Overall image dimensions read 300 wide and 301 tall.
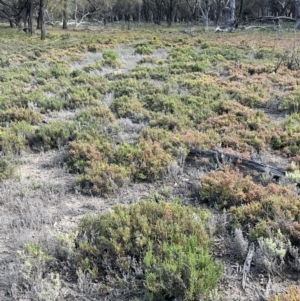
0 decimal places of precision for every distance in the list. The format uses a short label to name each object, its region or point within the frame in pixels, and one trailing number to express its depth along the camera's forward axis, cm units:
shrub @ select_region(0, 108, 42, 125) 868
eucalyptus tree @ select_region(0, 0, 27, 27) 3803
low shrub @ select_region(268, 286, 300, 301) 298
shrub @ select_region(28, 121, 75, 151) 731
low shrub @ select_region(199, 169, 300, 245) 411
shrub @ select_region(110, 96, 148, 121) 898
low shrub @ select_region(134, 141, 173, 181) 586
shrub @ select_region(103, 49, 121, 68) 1622
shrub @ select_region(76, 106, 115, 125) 834
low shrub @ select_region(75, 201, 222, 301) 325
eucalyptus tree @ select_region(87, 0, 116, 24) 5148
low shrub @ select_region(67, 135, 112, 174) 614
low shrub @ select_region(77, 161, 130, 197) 541
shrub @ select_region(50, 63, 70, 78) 1406
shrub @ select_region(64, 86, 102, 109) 995
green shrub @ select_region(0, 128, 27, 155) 689
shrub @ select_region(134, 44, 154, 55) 2064
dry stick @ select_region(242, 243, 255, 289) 351
